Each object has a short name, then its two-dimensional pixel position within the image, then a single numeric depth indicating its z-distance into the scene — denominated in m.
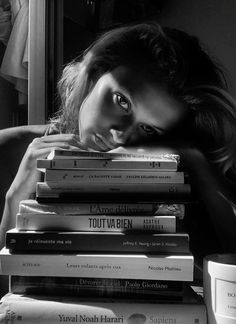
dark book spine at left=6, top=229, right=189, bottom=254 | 0.63
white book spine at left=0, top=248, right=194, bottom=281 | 0.61
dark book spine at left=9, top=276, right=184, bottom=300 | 0.63
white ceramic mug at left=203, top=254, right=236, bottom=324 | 0.57
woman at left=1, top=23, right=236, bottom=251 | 0.91
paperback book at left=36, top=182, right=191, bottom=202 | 0.67
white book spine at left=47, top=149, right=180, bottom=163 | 0.67
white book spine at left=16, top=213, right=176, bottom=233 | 0.65
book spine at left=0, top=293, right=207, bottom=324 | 0.59
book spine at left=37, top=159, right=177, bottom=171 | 0.66
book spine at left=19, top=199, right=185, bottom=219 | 0.67
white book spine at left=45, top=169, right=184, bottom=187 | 0.67
